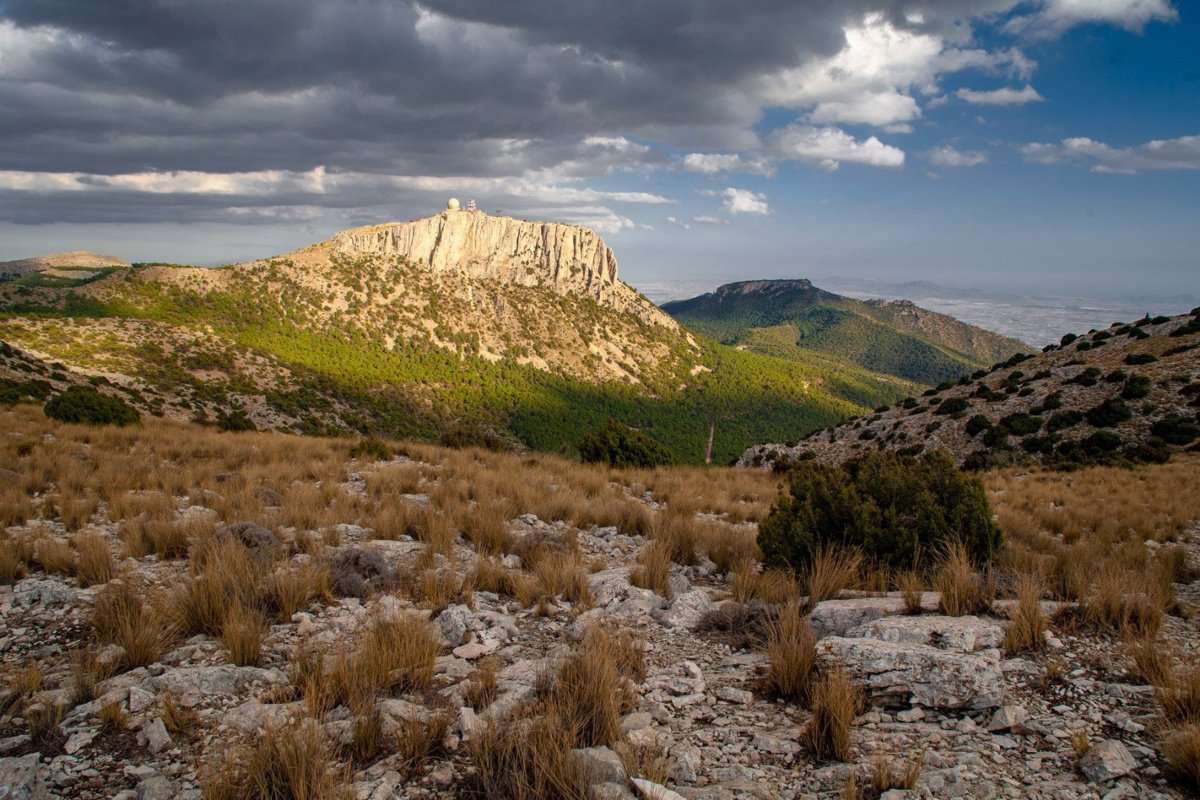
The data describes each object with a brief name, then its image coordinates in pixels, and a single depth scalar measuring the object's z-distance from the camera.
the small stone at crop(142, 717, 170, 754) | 3.06
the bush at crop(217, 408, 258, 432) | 22.05
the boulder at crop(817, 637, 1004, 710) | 3.39
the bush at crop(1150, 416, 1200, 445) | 22.03
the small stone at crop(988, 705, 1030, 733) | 3.14
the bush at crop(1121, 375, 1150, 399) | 25.75
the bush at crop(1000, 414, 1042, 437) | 25.70
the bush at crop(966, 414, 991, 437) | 27.08
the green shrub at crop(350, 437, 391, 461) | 14.55
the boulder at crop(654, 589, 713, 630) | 5.08
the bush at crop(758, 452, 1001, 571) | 6.68
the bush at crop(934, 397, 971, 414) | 30.36
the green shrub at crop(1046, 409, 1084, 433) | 25.19
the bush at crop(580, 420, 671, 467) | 19.12
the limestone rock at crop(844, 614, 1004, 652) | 3.97
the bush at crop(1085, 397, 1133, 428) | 24.50
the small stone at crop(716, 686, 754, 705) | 3.68
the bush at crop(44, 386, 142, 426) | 16.31
